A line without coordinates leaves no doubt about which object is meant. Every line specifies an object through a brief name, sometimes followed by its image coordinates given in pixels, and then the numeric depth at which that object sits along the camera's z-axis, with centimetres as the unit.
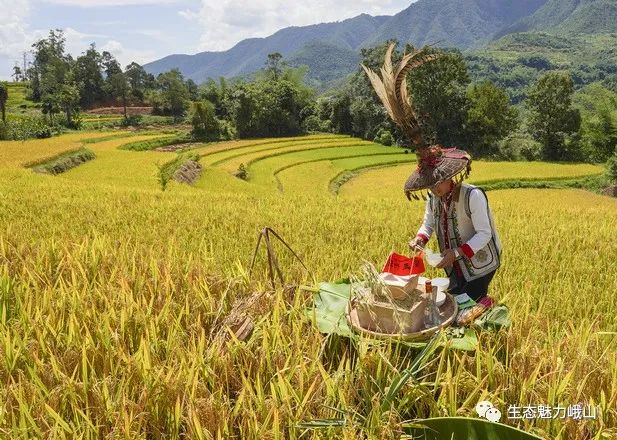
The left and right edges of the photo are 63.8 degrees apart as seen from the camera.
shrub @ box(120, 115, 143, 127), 4241
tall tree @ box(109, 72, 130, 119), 5151
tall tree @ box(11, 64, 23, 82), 7538
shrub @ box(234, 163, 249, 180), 2062
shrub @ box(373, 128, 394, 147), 3375
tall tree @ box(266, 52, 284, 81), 5184
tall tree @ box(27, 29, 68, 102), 5022
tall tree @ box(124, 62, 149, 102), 6366
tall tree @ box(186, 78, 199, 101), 5584
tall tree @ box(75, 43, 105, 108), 5281
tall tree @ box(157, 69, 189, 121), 4962
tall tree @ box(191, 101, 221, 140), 3638
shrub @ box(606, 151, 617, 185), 1908
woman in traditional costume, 185
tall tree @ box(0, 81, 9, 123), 3530
